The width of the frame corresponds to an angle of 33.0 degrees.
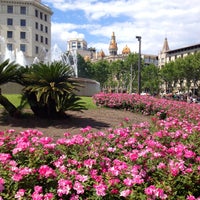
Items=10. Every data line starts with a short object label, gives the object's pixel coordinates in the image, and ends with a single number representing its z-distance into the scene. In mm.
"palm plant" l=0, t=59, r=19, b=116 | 9969
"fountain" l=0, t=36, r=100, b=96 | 18831
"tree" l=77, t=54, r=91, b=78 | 83062
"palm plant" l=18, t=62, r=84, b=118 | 9789
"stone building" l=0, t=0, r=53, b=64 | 65938
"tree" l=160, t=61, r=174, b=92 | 69438
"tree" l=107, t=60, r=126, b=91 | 87812
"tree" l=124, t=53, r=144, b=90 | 81625
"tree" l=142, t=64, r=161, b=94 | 80325
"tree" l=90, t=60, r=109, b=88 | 85175
